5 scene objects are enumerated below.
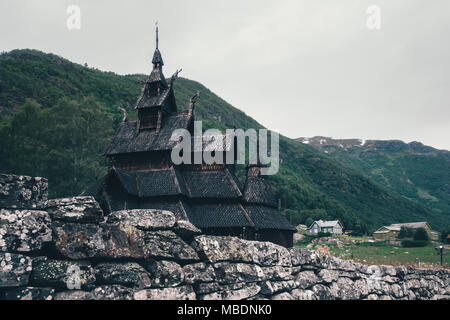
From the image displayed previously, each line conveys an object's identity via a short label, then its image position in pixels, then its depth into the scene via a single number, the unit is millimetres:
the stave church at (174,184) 30031
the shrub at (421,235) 62288
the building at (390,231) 77775
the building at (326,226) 95531
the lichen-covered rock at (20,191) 7330
